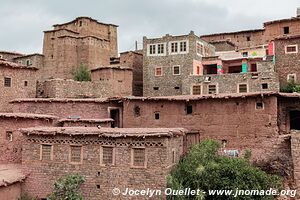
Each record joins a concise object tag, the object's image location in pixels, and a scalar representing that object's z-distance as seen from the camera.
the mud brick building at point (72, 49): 45.22
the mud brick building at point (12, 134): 22.64
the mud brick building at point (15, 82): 30.06
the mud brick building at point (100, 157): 18.61
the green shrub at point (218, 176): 19.00
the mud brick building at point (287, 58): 33.81
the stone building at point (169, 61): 35.66
